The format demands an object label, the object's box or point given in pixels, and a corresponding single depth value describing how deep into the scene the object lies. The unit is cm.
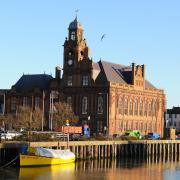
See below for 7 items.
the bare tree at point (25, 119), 12938
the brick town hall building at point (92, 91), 14250
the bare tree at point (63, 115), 13800
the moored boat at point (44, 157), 8512
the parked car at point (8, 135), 9988
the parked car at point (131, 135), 12522
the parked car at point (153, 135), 14148
